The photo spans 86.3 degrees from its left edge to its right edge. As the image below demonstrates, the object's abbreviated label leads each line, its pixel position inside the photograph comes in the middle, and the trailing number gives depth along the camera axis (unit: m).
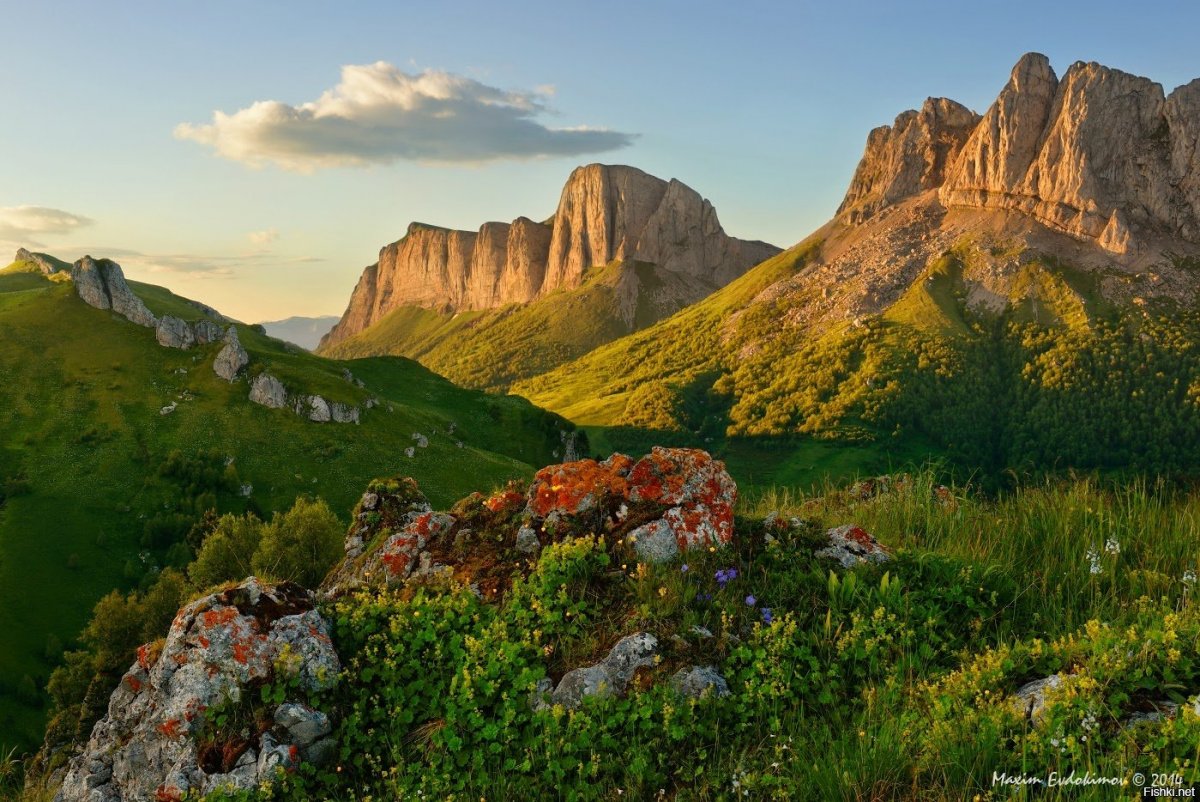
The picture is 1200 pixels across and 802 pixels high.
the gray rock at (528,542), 8.89
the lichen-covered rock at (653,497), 8.46
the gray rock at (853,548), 8.02
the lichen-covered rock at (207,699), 6.45
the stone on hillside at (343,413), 122.69
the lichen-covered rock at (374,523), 10.10
